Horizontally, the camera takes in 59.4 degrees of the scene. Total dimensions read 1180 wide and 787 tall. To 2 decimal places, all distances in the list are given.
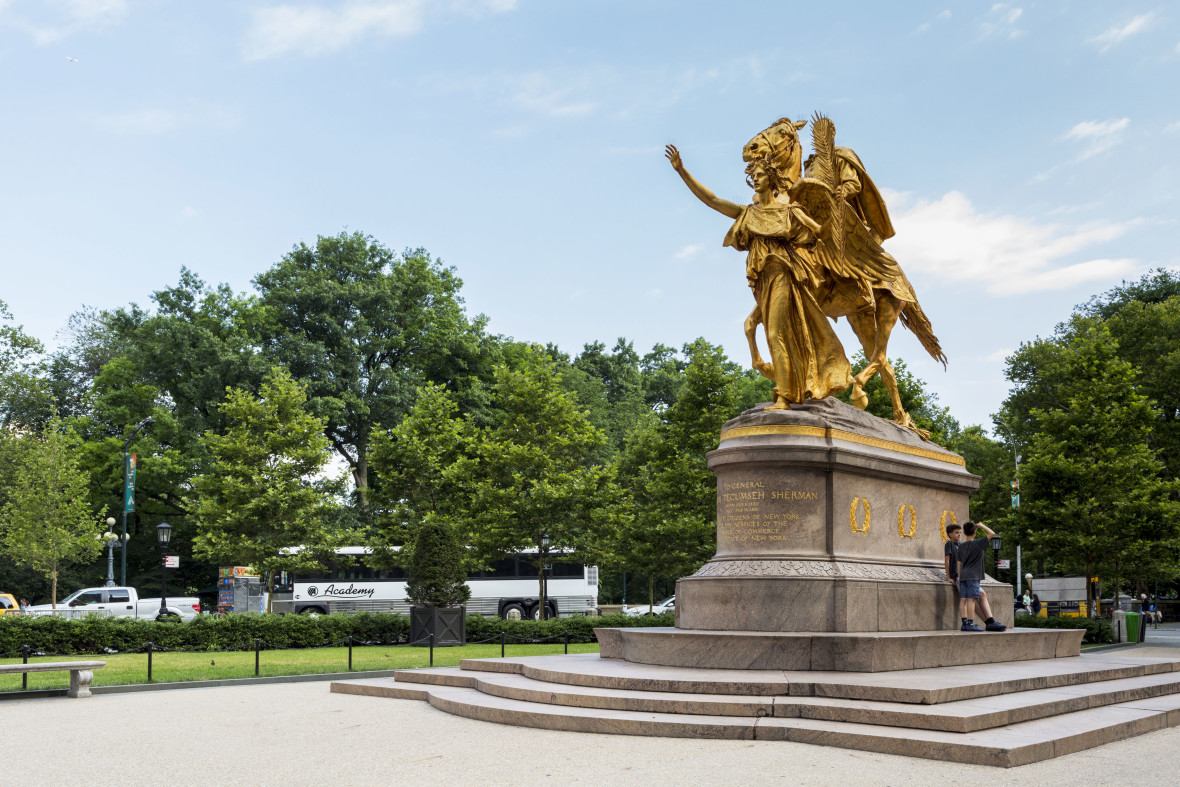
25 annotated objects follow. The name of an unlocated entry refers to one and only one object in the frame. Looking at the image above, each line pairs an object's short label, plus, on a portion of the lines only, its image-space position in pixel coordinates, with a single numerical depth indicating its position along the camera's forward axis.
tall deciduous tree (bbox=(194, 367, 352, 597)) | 35.94
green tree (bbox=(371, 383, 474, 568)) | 37.34
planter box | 23.97
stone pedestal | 12.59
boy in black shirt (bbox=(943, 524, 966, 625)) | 14.13
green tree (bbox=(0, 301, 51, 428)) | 49.12
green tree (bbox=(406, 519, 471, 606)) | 26.06
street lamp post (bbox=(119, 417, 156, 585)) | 38.22
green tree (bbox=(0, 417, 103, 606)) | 40.59
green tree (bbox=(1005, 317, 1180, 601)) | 29.47
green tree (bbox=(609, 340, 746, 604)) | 33.50
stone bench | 14.70
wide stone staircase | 8.49
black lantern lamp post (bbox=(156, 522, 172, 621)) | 37.96
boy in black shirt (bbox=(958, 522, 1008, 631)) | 13.69
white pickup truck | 38.19
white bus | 40.06
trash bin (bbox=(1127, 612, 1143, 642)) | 28.44
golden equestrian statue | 14.88
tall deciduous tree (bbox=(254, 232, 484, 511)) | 47.16
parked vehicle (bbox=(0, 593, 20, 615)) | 37.91
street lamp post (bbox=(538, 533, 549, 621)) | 34.67
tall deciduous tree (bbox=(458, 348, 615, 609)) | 34.62
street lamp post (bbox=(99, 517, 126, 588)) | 42.12
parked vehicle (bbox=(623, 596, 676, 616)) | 38.53
